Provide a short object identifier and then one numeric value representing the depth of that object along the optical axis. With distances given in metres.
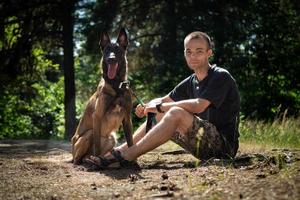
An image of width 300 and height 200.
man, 4.99
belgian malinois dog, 5.85
